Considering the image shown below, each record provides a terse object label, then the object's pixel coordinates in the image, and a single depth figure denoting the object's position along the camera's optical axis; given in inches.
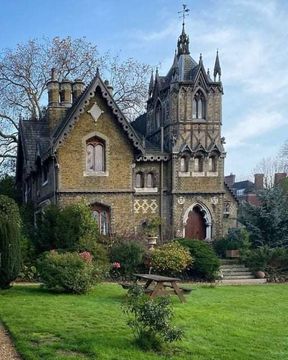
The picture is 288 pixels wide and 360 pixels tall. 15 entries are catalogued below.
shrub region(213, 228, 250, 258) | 1185.4
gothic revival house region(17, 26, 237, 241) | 1172.5
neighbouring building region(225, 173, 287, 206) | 2933.8
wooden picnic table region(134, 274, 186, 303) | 622.5
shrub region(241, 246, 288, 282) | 1054.4
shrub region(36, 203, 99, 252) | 948.6
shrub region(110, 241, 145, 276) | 962.1
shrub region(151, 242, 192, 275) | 952.3
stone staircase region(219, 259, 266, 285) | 996.6
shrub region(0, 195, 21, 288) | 690.8
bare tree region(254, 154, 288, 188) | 3132.6
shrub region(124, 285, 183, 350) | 389.4
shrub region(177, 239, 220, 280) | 992.2
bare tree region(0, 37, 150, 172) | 1736.0
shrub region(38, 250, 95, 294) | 713.0
